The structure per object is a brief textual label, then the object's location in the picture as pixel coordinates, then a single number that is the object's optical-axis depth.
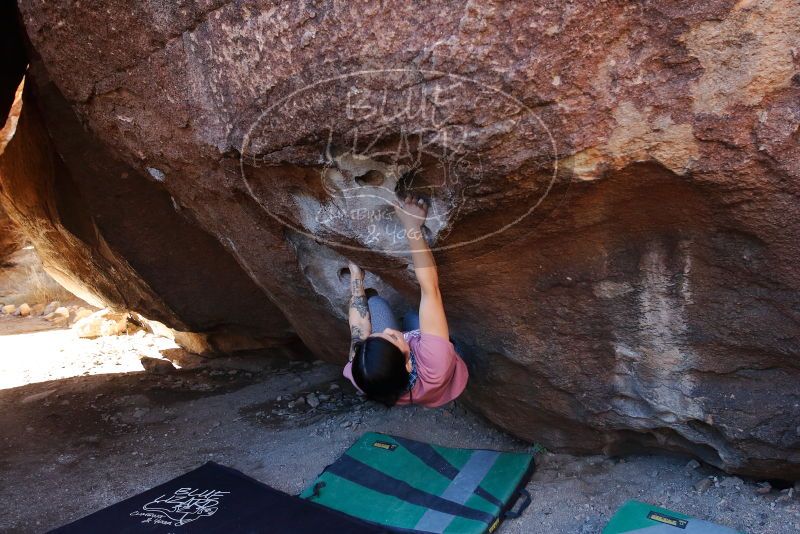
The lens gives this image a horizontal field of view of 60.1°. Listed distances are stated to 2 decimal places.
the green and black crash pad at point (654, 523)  1.76
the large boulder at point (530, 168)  1.33
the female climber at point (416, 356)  1.80
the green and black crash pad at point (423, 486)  2.03
